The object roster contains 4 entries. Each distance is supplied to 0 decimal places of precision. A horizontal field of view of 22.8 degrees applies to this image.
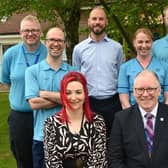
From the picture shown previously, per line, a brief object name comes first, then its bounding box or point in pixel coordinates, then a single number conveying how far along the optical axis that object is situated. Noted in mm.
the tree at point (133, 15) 7957
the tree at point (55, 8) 8421
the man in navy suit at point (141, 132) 3758
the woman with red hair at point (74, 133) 4022
